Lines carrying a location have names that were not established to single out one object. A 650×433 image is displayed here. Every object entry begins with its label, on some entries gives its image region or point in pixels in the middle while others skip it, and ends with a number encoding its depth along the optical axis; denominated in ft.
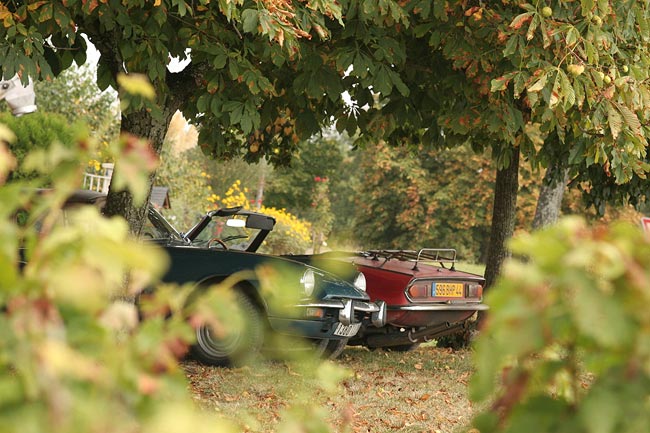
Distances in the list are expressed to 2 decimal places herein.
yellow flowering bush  136.07
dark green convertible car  44.58
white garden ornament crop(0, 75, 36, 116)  109.31
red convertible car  51.86
